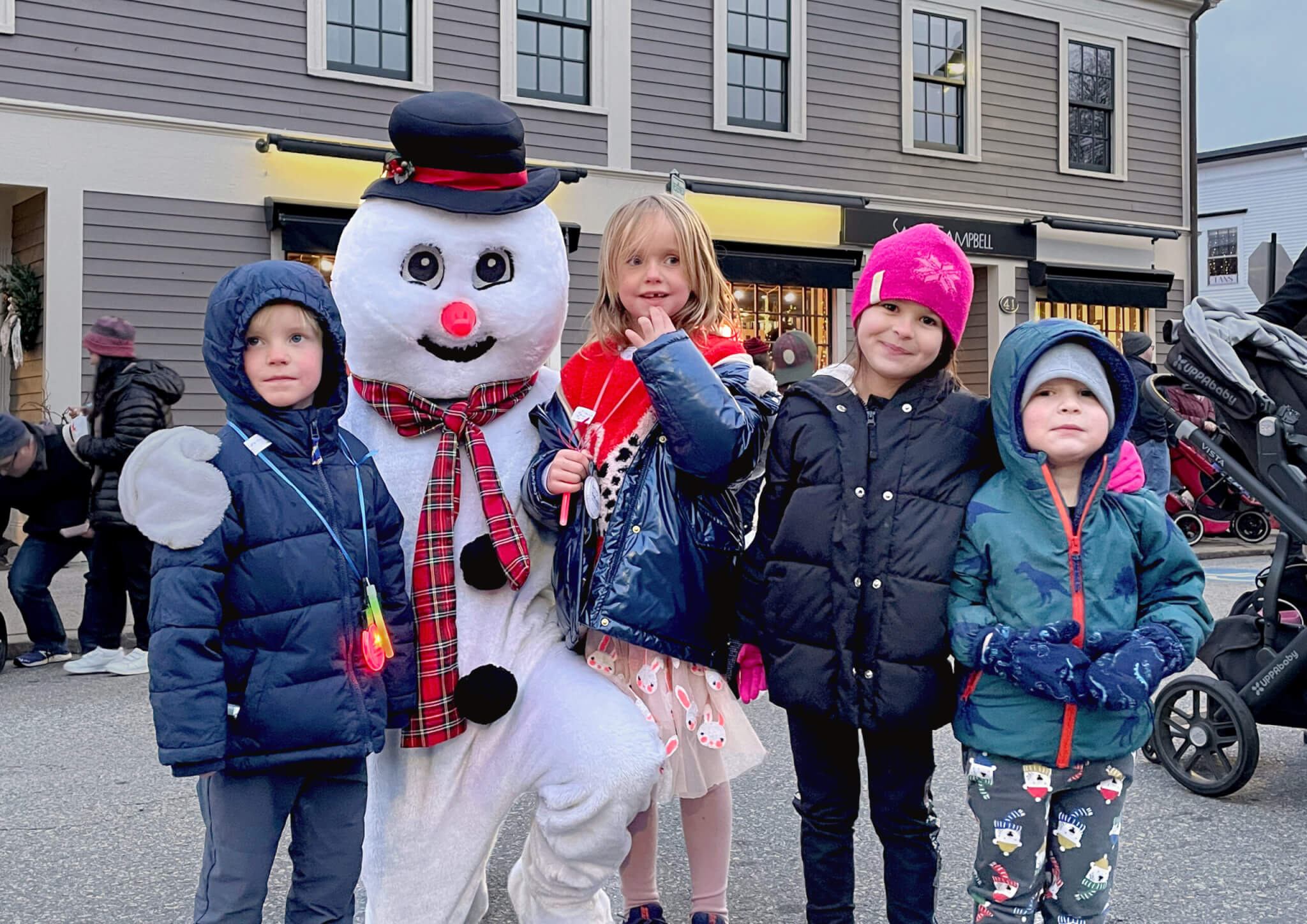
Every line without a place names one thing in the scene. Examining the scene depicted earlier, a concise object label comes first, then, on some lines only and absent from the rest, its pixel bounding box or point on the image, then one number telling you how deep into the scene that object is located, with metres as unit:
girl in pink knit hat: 2.78
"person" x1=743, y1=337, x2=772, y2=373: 7.79
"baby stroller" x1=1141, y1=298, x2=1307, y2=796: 4.51
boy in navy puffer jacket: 2.46
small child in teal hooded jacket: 2.68
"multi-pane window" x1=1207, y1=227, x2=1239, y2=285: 31.97
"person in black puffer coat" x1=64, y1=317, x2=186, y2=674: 6.80
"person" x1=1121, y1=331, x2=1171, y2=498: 9.83
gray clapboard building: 10.35
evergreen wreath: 10.43
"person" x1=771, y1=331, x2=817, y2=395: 8.74
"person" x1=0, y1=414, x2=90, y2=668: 7.03
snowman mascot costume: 2.81
